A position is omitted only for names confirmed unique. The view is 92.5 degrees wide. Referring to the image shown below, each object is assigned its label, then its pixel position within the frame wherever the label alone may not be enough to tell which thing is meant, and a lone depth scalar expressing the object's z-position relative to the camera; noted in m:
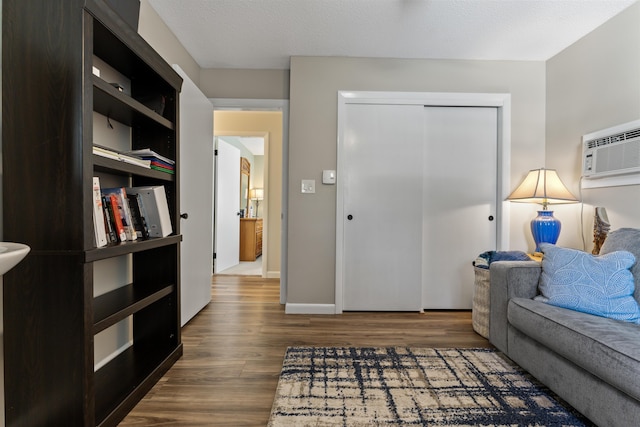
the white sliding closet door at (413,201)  2.79
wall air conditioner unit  1.98
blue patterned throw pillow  1.46
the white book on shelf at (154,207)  1.62
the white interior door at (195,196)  2.34
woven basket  2.19
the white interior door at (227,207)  4.45
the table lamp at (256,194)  7.19
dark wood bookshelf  1.11
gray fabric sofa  1.12
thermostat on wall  2.74
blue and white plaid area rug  1.32
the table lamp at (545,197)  2.39
